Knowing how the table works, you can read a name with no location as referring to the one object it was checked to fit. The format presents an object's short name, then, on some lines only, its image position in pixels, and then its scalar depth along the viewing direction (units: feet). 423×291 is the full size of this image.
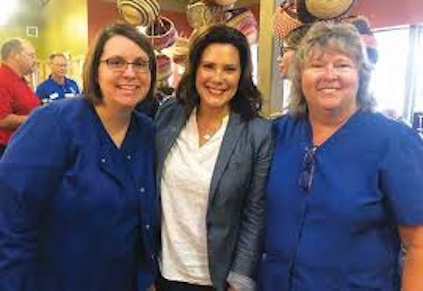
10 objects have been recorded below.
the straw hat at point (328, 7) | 5.97
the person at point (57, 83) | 18.69
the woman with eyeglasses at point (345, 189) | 4.63
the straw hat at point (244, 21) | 8.66
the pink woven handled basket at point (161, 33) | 10.29
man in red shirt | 12.14
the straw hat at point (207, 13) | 8.80
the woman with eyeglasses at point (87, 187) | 4.82
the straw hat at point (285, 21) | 6.49
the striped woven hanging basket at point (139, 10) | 9.39
